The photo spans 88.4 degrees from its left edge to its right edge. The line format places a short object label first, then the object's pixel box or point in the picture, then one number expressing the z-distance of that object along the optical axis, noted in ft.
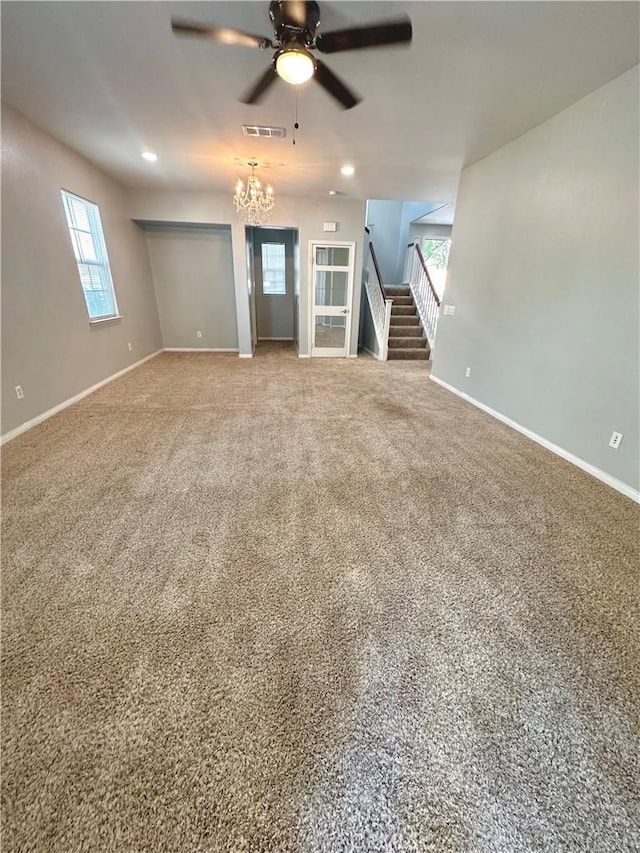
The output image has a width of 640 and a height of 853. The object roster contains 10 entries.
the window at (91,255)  13.04
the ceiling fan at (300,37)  5.53
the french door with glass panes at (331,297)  19.66
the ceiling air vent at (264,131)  10.32
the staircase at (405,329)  21.54
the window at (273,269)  24.23
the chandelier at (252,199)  13.78
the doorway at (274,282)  23.82
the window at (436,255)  28.22
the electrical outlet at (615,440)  7.82
